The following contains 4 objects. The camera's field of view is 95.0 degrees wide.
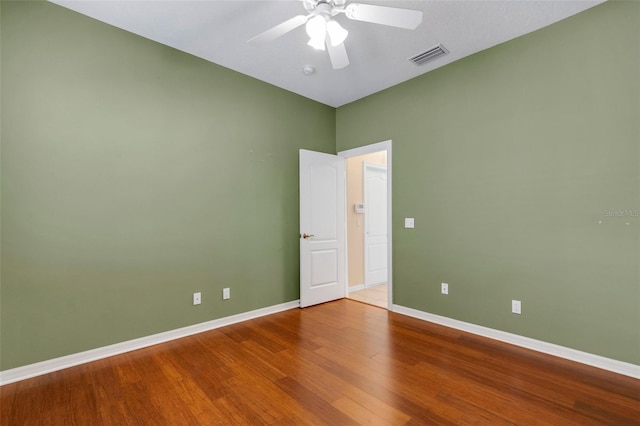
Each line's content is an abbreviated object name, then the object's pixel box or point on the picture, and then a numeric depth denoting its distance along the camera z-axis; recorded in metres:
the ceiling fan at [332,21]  1.83
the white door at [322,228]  4.00
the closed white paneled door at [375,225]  5.12
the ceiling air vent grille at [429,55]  2.97
